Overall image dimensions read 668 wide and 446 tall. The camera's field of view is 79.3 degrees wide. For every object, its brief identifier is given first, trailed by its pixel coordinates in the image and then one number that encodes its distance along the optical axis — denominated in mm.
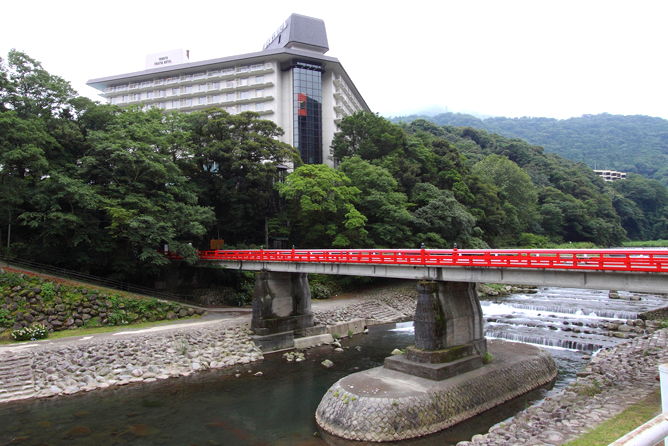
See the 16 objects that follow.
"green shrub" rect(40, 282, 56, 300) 27875
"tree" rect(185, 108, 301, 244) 44188
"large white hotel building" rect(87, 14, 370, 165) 62125
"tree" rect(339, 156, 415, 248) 47719
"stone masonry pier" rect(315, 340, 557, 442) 15266
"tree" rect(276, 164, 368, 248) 44219
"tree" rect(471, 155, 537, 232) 78875
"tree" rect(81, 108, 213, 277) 31562
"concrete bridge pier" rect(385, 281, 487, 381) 18672
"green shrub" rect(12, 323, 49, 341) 24423
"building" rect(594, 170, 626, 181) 148875
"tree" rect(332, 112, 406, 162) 61469
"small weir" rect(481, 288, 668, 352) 27484
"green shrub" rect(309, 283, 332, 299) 43125
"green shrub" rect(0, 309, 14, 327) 25109
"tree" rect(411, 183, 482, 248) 50594
